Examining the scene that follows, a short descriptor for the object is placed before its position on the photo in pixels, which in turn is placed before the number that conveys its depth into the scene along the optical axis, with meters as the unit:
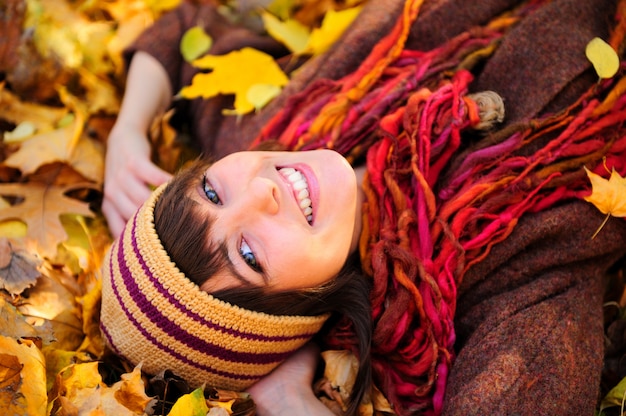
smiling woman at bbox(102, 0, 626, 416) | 0.61
